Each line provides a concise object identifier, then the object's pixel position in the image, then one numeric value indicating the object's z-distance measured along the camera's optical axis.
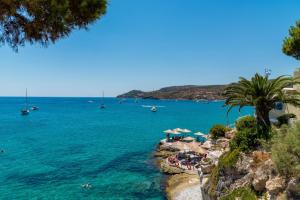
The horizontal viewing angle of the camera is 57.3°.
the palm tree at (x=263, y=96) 17.78
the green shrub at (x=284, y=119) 22.04
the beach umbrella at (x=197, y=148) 34.77
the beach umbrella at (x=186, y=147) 35.66
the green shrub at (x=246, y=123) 18.05
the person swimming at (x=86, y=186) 25.97
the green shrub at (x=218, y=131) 36.73
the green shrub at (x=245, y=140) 16.94
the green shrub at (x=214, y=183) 16.81
